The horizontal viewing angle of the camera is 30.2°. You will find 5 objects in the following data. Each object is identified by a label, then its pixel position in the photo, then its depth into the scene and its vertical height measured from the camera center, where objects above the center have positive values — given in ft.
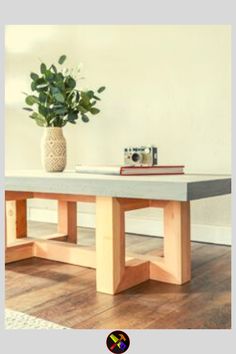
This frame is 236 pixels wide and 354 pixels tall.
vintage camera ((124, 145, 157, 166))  5.09 +0.26
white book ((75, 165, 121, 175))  4.68 +0.10
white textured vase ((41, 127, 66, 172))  5.63 +0.37
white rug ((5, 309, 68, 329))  3.47 -1.17
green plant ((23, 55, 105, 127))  5.38 +0.99
